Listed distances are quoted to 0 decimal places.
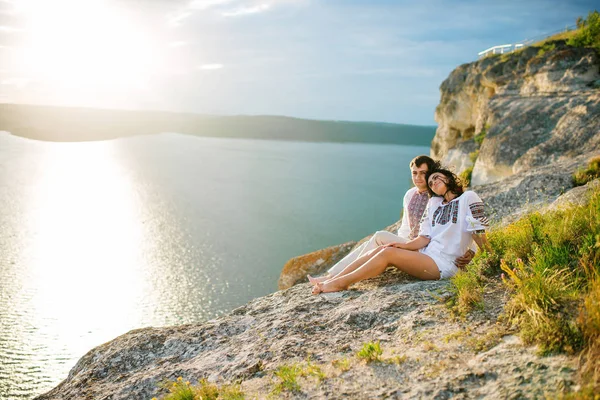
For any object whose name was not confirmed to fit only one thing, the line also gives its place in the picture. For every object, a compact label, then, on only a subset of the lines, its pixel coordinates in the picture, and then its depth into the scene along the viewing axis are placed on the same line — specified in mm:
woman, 5980
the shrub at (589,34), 25453
